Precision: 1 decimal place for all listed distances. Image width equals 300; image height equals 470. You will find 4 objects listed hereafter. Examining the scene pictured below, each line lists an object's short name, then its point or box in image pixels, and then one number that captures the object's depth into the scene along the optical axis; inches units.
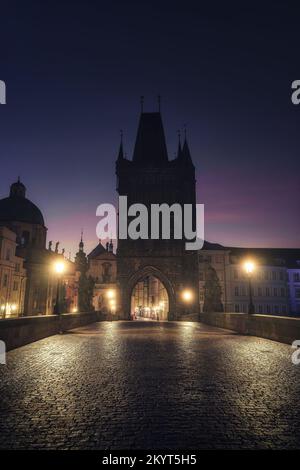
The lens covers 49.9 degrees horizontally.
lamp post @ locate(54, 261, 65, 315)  698.2
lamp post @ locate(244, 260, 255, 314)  694.0
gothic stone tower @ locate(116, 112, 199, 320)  1664.6
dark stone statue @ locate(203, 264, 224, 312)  1244.5
